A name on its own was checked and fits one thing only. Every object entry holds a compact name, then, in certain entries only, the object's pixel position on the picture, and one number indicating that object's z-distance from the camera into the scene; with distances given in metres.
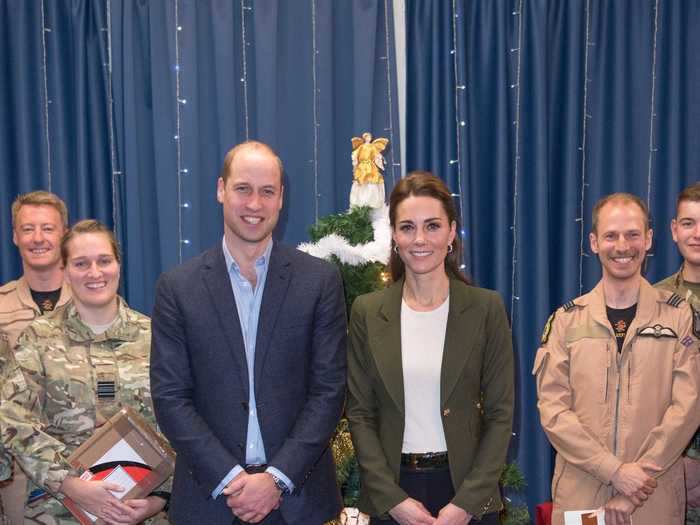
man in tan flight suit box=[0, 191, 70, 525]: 3.44
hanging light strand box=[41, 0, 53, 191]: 4.37
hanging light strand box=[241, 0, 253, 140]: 4.41
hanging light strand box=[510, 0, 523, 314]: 4.45
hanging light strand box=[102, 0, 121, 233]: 4.36
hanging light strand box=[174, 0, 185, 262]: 4.36
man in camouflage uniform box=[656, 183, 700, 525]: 3.13
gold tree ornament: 3.89
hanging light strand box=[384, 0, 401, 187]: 4.46
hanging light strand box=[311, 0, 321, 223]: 4.45
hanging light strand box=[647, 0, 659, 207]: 4.49
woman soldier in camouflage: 2.57
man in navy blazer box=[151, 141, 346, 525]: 2.29
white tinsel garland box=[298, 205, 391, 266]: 3.64
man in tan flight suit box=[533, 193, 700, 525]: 2.75
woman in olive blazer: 2.42
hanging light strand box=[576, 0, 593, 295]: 4.48
